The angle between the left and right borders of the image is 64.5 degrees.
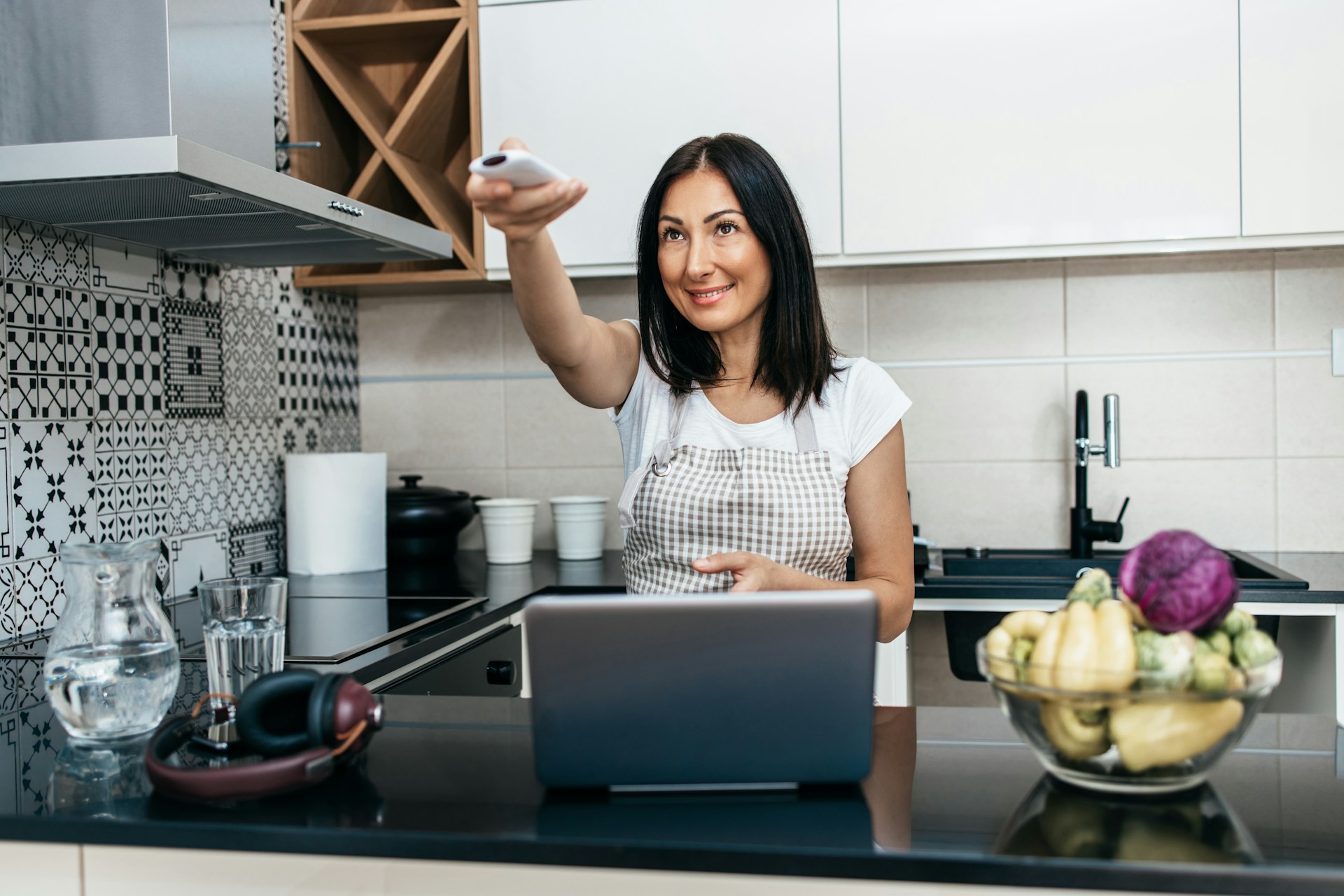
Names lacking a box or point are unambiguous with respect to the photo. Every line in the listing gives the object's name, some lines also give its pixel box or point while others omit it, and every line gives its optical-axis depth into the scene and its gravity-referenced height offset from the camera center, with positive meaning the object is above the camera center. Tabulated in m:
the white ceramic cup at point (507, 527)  2.47 -0.23
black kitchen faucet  2.28 -0.15
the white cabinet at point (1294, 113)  2.04 +0.58
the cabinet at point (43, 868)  0.84 -0.34
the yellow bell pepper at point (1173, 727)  0.70 -0.21
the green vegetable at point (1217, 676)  0.69 -0.17
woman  1.44 +0.03
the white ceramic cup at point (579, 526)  2.50 -0.23
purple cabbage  0.72 -0.12
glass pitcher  0.94 -0.20
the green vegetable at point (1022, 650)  0.75 -0.16
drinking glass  1.06 -0.20
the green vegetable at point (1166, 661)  0.69 -0.16
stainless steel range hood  1.31 +0.45
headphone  0.80 -0.25
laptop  0.74 -0.19
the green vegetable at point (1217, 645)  0.72 -0.15
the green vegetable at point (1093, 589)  0.76 -0.12
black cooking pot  2.39 -0.21
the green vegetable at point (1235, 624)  0.73 -0.14
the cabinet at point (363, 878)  0.76 -0.33
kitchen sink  2.05 -0.31
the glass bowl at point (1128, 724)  0.70 -0.21
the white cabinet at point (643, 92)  2.21 +0.71
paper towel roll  2.22 -0.17
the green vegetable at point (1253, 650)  0.71 -0.16
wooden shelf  2.40 +0.75
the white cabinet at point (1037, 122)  2.08 +0.59
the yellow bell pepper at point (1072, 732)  0.73 -0.22
